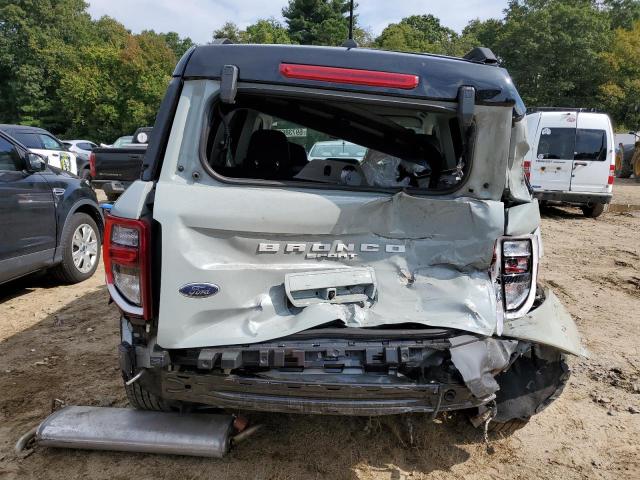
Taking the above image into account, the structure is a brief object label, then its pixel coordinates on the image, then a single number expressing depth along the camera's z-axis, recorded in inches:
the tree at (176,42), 2356.1
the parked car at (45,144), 452.4
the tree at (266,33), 1546.5
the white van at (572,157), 428.8
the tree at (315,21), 1266.0
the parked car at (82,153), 662.7
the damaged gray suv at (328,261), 85.0
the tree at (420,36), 1808.6
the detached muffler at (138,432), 97.4
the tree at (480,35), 1658.5
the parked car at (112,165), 373.4
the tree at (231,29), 1728.2
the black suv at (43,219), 180.2
